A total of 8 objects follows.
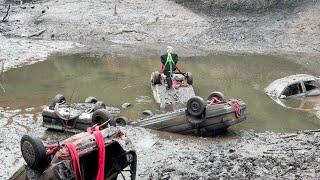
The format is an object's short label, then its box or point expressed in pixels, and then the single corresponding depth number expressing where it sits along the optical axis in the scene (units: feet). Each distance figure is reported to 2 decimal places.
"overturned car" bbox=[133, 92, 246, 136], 41.63
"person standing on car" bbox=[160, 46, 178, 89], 55.67
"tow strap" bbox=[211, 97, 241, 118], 42.34
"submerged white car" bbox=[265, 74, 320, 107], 58.70
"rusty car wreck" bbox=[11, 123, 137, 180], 23.93
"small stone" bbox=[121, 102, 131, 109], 53.35
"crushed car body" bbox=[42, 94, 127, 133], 41.83
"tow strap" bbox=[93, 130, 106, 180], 24.22
